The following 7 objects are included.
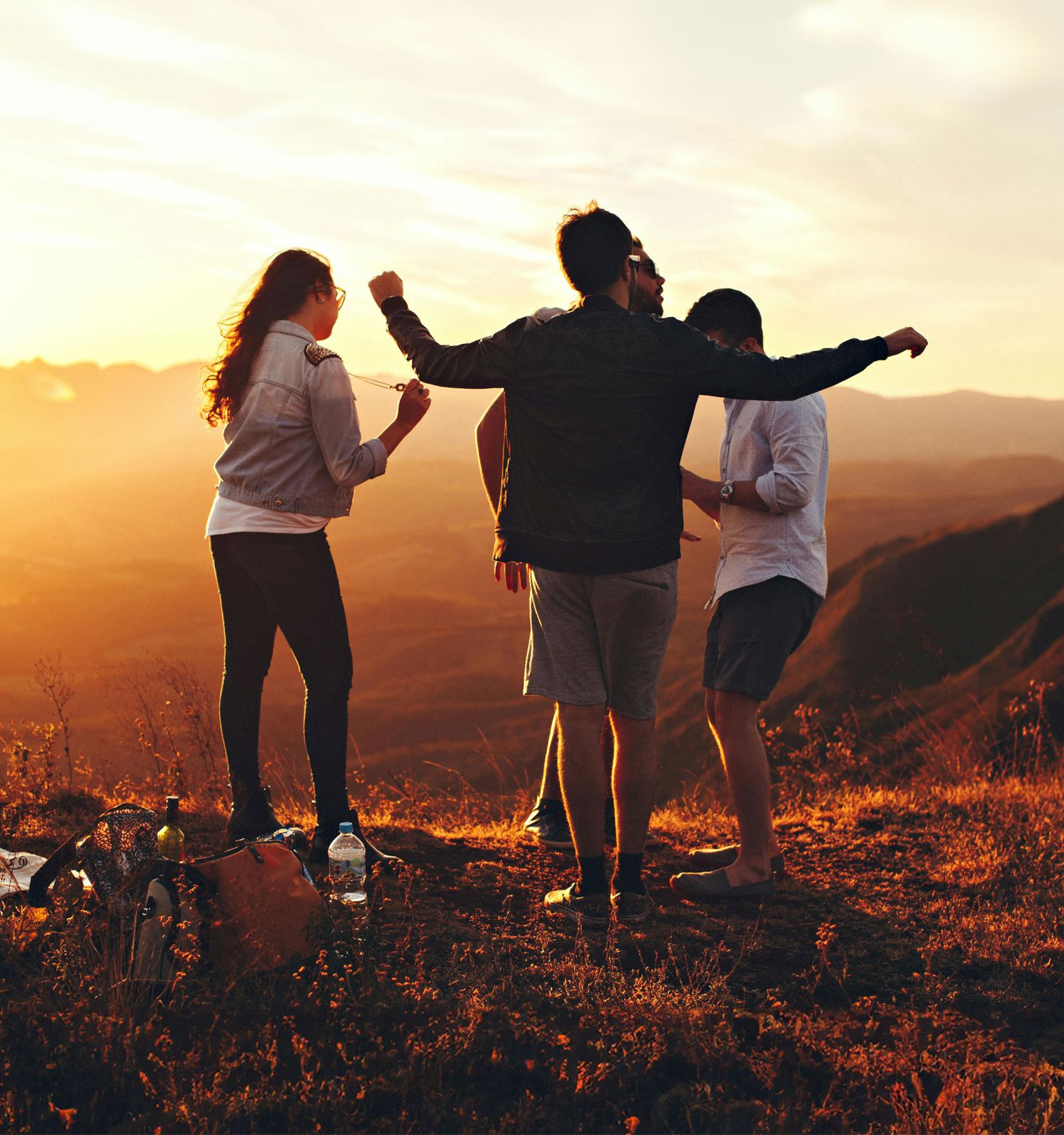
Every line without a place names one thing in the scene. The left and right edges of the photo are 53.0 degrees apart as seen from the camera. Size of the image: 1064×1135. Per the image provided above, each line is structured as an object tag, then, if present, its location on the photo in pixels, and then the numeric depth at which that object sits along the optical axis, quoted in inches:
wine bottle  122.6
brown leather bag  111.0
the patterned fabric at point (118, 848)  121.7
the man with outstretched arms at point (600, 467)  122.3
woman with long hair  140.3
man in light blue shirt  138.9
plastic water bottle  133.7
